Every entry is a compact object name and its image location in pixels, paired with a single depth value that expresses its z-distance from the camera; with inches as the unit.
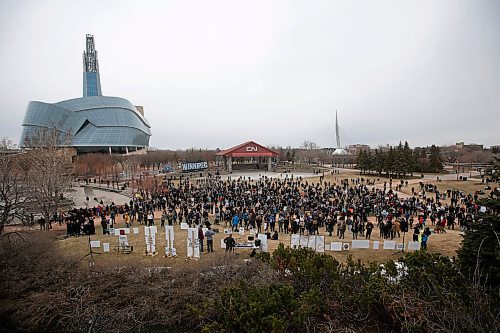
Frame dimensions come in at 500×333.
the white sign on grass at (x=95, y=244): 517.8
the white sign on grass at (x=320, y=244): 502.6
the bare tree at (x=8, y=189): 511.2
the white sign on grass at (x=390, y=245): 512.7
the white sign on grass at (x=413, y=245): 494.6
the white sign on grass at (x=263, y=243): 480.1
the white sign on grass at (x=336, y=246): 517.0
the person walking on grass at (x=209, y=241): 498.3
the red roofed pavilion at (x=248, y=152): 2218.3
